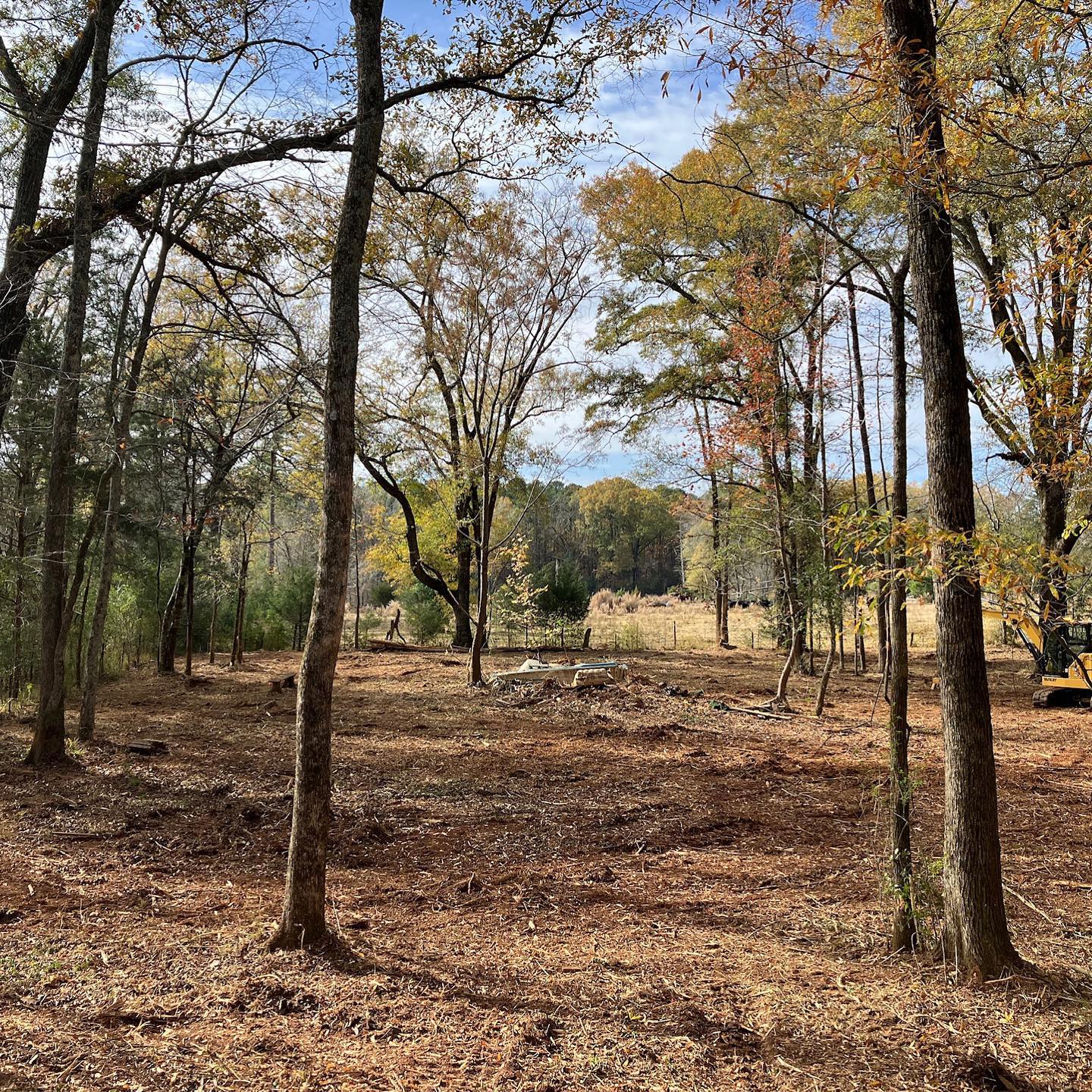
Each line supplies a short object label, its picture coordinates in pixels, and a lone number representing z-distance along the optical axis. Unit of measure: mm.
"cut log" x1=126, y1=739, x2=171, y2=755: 8062
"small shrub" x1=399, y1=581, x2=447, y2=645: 22266
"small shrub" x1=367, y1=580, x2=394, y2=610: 33466
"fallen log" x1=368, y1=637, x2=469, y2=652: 20625
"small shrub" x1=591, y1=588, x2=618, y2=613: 40406
